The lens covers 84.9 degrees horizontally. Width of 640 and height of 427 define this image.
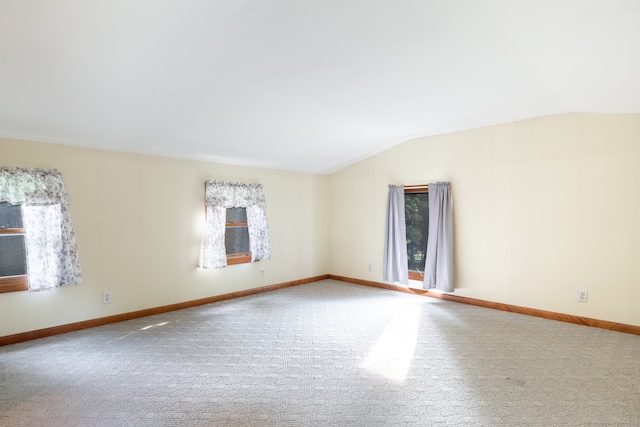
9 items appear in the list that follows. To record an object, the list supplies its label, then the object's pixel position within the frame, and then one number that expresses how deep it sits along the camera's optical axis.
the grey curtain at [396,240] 5.40
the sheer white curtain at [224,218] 4.68
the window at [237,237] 5.13
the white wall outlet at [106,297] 3.85
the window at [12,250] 3.32
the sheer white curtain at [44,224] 3.24
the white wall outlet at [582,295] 3.92
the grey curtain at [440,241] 4.83
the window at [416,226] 5.31
